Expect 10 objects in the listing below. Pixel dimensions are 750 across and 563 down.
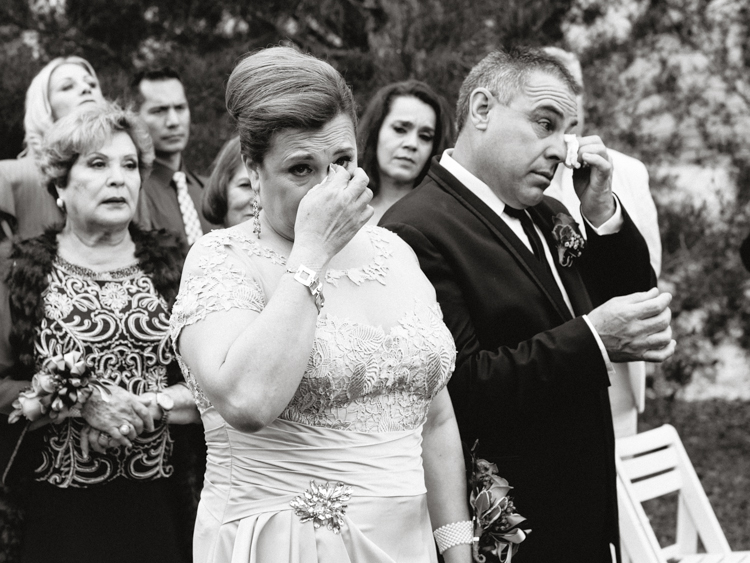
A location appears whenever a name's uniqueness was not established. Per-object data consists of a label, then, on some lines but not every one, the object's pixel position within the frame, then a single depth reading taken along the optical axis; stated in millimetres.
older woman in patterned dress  3508
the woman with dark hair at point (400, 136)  4918
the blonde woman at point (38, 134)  4578
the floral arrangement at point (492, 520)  2699
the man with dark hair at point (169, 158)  4957
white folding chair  4176
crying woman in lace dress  2305
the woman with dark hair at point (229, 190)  4559
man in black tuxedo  2916
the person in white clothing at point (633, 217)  4367
